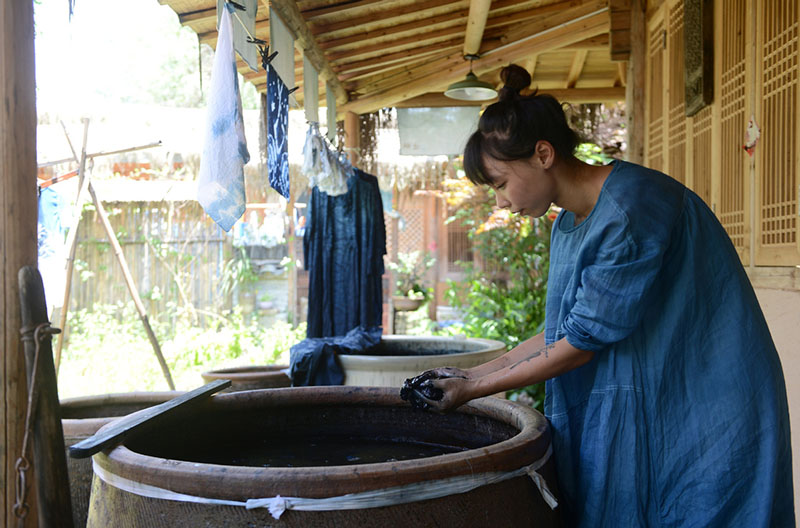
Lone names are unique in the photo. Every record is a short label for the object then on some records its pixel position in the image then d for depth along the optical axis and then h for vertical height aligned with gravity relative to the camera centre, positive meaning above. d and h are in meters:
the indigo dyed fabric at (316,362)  4.21 -0.68
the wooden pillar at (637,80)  5.15 +1.25
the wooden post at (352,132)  6.51 +1.14
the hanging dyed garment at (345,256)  5.27 -0.04
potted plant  10.05 -0.47
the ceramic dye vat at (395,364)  4.12 -0.70
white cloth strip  1.24 -0.46
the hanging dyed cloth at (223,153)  2.55 +0.37
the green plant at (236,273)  9.52 -0.28
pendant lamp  5.75 +1.34
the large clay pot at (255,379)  4.35 -0.81
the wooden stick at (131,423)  1.45 -0.41
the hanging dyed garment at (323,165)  4.55 +0.59
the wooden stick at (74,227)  5.29 +0.21
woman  1.46 -0.25
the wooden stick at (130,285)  5.68 -0.25
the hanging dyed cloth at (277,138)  3.67 +0.62
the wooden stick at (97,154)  5.21 +0.80
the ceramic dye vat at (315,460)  1.26 -0.49
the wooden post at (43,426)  1.76 -0.44
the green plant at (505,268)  7.04 -0.30
